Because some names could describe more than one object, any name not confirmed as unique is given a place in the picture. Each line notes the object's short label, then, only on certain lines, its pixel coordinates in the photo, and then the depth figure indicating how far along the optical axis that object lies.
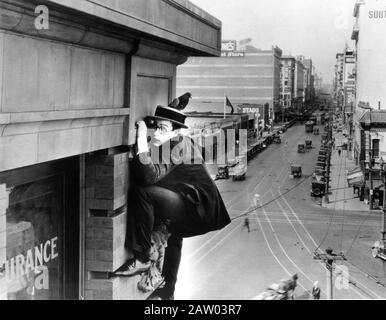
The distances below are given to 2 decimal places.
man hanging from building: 5.21
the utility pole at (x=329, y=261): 10.58
